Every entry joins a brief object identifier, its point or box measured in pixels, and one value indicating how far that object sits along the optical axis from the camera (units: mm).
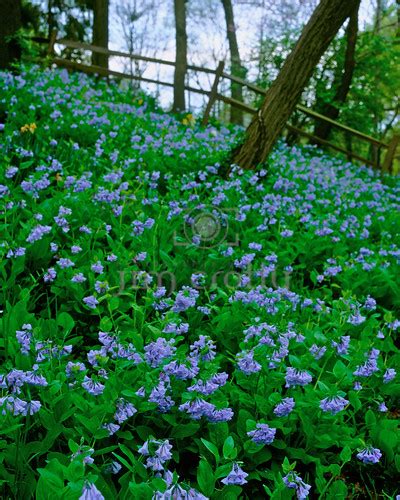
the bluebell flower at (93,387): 1973
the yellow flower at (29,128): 5106
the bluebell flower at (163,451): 1664
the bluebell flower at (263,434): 1949
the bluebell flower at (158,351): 2115
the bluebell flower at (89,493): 1329
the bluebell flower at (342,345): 2506
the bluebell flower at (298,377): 2109
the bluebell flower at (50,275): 2941
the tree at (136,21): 28297
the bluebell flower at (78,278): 2855
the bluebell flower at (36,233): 3084
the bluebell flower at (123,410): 1895
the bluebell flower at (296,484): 1667
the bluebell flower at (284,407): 2086
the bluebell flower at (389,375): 2557
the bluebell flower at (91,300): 2502
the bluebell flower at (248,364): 2168
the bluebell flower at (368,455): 1966
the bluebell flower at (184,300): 2469
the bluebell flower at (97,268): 2923
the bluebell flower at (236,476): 1605
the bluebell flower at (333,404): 2020
